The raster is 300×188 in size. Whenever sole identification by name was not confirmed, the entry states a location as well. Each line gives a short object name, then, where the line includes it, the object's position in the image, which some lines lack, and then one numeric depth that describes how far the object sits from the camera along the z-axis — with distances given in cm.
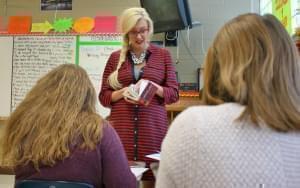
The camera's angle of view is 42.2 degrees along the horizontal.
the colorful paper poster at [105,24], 367
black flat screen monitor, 341
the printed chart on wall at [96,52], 359
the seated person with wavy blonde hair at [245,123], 82
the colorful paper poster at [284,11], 251
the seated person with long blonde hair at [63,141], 128
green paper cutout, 374
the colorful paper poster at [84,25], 371
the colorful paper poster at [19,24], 382
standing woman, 201
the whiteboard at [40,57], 361
